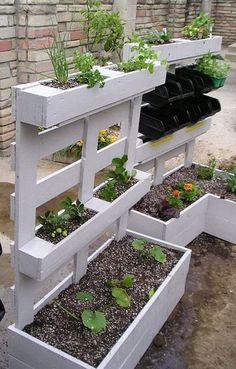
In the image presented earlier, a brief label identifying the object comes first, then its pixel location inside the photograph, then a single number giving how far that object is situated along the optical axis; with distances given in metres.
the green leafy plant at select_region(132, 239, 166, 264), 3.36
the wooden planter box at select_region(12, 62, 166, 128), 2.03
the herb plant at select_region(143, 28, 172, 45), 3.91
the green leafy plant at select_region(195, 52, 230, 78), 4.65
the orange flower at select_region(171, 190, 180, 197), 4.24
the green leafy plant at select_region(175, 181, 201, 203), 4.33
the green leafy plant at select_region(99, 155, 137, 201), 3.05
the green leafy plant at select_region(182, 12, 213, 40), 4.55
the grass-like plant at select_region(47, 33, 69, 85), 2.37
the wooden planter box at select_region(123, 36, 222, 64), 3.73
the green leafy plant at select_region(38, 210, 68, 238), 2.60
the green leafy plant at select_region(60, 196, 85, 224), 2.74
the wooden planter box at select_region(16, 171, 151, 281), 2.35
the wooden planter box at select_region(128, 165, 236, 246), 3.88
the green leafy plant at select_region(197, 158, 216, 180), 4.92
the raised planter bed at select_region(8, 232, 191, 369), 2.40
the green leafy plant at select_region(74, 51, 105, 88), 2.39
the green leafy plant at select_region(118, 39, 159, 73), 2.92
